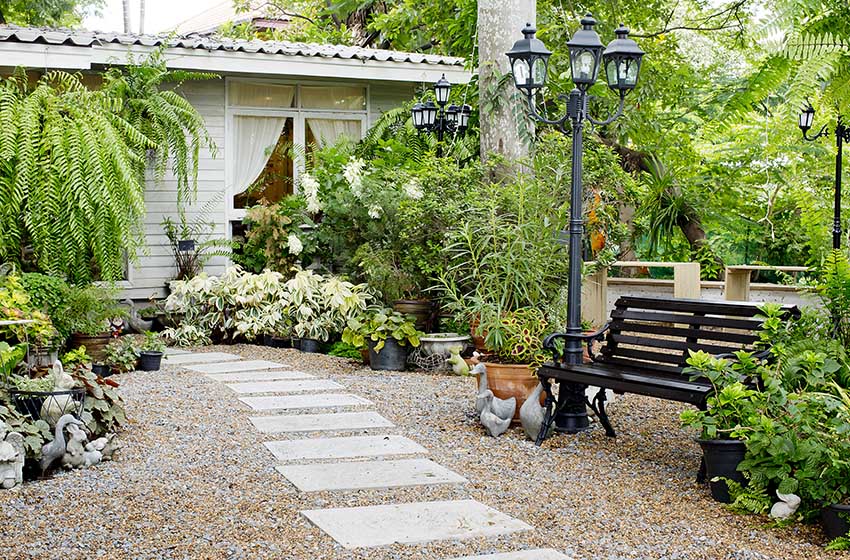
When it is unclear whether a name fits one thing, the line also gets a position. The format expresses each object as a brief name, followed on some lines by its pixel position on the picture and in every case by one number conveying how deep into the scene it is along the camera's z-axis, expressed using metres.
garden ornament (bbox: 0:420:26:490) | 4.63
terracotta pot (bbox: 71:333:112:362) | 8.06
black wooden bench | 5.07
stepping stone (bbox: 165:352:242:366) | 8.61
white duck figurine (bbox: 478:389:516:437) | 5.79
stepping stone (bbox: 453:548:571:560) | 3.69
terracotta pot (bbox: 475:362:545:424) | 6.11
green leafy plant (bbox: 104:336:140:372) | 7.99
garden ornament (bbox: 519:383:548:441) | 5.70
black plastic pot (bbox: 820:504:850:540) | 3.77
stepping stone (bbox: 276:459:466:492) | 4.76
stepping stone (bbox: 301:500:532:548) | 3.94
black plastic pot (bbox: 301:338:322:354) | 9.30
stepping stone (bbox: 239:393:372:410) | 6.67
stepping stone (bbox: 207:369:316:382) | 7.71
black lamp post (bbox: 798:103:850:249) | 9.85
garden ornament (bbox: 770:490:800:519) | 4.04
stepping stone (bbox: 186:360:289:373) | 8.15
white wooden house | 10.05
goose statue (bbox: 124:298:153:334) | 10.18
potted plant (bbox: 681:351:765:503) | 4.32
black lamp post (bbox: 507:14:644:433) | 5.81
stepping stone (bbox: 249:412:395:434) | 6.02
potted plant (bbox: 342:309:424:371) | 8.09
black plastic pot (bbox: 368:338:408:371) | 8.15
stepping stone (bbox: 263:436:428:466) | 5.38
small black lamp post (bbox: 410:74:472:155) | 10.28
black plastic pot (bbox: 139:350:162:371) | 8.09
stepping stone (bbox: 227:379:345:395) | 7.22
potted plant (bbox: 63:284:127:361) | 8.00
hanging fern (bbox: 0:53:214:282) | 8.18
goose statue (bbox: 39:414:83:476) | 4.88
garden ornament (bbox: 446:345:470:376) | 8.00
